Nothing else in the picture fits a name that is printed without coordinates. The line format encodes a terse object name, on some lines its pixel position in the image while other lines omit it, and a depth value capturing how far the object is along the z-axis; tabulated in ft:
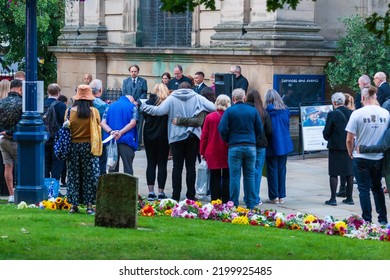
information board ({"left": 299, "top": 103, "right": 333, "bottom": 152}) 76.38
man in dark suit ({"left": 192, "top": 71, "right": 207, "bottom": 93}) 75.20
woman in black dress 56.59
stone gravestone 41.70
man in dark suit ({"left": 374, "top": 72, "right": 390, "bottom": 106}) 64.18
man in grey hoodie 56.49
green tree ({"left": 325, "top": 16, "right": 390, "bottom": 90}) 78.95
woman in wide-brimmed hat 46.57
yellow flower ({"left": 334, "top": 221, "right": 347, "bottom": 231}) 44.17
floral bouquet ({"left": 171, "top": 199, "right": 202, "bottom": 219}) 48.65
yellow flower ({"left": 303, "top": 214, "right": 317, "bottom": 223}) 46.01
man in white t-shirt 48.44
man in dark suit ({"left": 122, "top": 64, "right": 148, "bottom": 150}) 83.15
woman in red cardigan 53.93
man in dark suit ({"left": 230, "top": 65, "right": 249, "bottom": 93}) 76.43
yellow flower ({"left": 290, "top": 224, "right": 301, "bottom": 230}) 46.03
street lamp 51.60
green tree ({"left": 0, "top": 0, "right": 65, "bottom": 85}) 107.77
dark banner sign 79.58
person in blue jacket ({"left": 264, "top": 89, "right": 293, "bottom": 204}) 56.75
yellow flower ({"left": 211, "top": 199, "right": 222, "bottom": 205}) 50.41
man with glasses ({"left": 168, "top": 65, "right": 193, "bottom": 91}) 78.02
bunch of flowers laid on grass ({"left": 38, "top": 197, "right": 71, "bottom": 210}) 50.06
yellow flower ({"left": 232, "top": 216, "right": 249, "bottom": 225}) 47.24
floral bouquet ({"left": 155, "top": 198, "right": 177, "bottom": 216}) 49.26
